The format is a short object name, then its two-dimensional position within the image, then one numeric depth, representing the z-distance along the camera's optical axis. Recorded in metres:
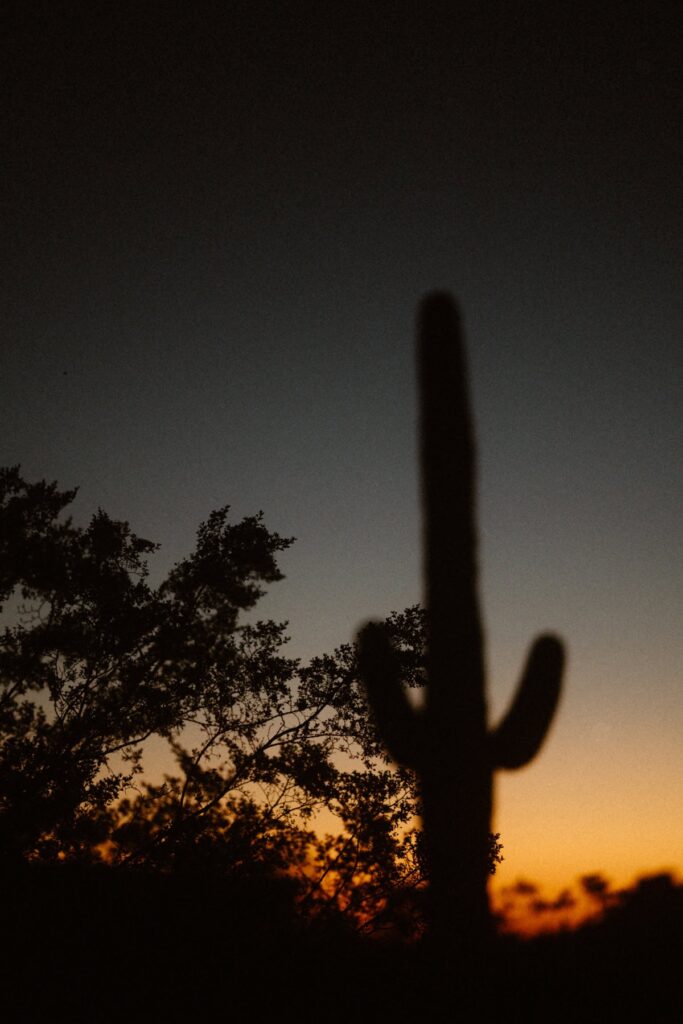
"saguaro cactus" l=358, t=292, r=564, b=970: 6.24
